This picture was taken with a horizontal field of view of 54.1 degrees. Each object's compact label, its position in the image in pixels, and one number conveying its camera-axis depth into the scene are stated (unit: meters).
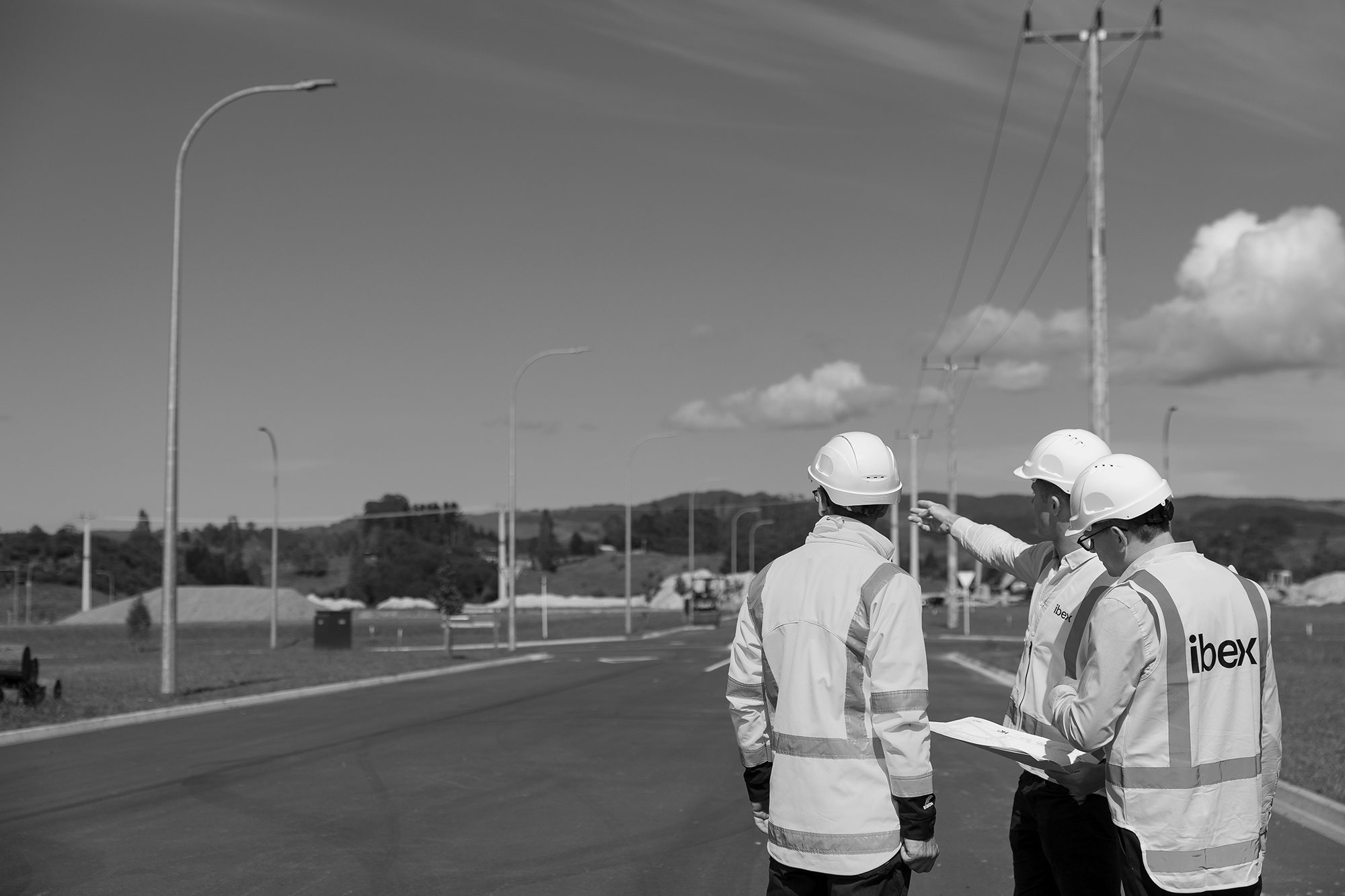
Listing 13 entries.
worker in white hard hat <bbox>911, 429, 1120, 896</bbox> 4.50
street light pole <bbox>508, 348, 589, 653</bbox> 40.56
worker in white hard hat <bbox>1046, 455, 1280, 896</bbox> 3.60
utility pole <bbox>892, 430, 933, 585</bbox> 59.69
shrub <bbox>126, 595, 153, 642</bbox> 49.16
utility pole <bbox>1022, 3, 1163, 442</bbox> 20.06
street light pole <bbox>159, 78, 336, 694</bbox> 20.38
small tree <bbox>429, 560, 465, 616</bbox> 45.19
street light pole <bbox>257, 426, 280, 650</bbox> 47.17
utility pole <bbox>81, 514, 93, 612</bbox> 89.94
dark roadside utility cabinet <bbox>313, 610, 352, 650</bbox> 41.72
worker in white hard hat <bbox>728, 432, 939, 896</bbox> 3.81
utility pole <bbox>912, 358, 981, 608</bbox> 51.28
